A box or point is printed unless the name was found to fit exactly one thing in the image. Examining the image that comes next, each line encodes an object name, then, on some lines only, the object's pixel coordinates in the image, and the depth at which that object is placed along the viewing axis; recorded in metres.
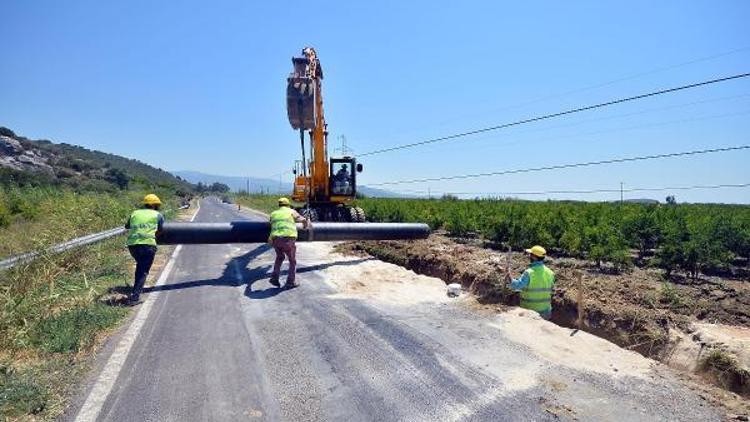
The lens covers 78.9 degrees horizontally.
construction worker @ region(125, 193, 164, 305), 7.40
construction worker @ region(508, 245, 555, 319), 6.63
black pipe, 9.39
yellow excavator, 15.04
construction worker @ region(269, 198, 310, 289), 8.45
